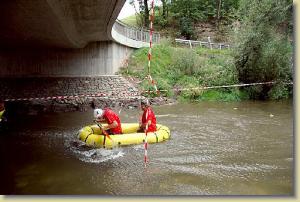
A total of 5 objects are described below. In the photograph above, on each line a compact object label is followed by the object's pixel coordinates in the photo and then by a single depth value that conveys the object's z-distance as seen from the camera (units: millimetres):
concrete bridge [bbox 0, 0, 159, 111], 15516
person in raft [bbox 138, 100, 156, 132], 11016
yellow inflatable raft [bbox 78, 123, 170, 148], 10750
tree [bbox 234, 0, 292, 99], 18594
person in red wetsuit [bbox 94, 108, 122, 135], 10674
